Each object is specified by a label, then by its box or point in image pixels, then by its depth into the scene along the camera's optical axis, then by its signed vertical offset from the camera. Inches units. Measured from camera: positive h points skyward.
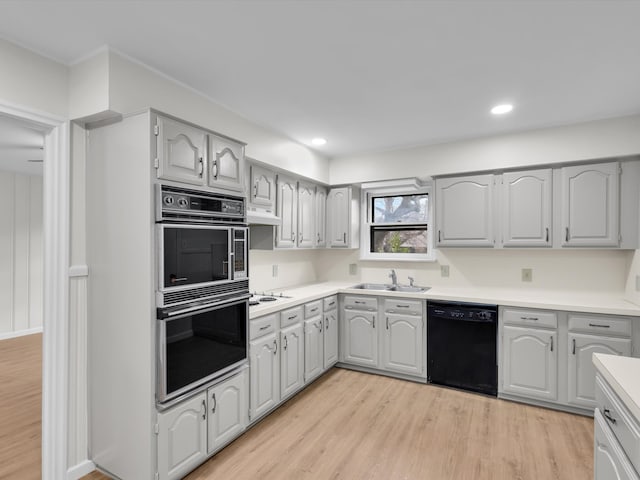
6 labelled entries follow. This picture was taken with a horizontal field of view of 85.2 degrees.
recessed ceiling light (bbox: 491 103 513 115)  106.0 +40.5
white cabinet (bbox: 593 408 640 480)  44.9 -30.7
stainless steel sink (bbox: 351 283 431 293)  154.5 -22.4
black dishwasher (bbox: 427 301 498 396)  123.1 -39.2
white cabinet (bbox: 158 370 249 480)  75.7 -45.1
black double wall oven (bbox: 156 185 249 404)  74.4 -12.0
